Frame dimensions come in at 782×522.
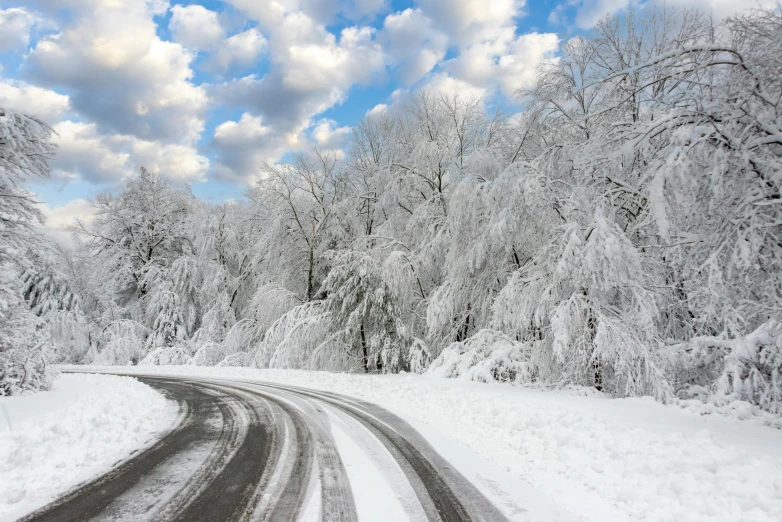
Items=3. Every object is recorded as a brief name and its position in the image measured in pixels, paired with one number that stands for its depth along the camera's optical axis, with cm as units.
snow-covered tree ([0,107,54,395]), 912
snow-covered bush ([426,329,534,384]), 1104
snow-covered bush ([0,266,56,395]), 979
